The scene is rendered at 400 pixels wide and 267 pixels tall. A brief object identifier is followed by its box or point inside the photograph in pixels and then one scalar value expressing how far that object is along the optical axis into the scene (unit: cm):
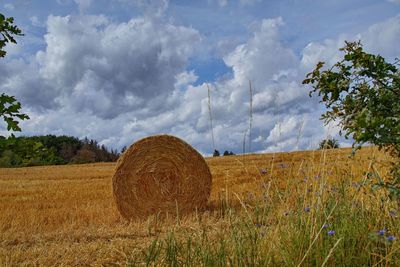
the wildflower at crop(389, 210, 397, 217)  379
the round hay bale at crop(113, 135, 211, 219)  884
